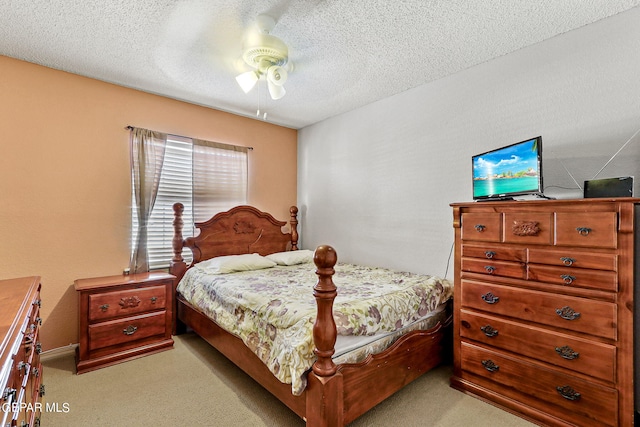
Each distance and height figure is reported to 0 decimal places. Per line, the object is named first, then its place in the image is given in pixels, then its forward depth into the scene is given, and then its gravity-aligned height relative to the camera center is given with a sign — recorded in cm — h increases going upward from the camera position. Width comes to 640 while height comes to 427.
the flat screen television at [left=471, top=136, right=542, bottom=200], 203 +31
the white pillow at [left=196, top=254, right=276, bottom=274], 318 -53
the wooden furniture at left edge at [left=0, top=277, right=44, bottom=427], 95 -54
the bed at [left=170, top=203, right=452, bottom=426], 166 -83
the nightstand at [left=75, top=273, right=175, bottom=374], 258 -93
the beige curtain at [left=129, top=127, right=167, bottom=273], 322 +38
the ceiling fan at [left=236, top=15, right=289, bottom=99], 221 +122
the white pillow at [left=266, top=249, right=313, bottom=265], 367 -53
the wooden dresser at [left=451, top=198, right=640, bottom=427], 168 -59
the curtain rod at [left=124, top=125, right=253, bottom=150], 319 +92
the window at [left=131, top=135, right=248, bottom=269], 341 +34
